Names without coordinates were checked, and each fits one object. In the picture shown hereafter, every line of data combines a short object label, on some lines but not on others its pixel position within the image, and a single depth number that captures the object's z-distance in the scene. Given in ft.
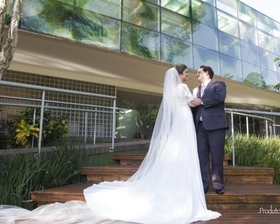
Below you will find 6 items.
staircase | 10.22
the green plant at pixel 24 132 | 15.19
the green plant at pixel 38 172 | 10.68
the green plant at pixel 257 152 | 15.74
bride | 8.84
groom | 10.74
